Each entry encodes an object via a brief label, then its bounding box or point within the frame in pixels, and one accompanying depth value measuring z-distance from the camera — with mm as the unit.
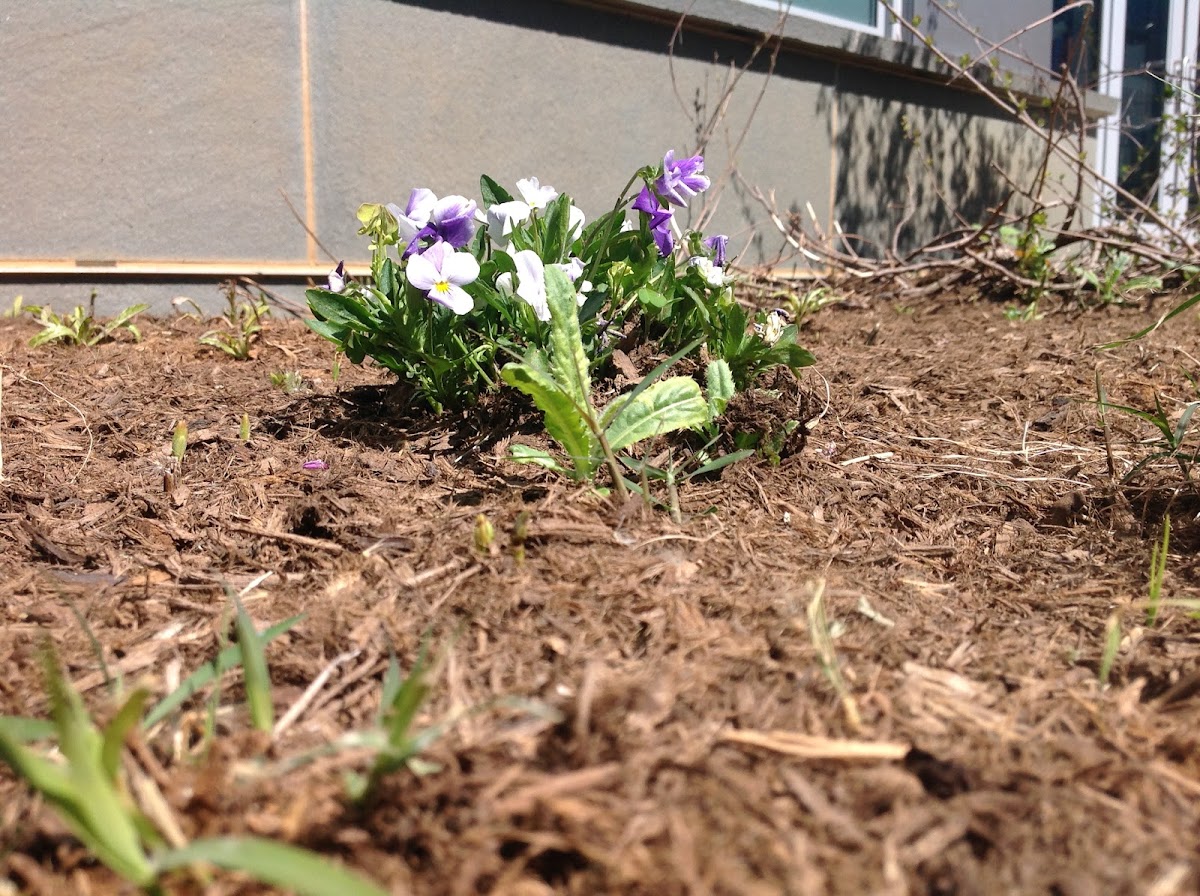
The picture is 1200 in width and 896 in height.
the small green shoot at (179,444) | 589
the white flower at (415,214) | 570
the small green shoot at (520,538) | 453
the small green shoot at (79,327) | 807
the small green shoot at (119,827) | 269
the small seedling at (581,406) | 499
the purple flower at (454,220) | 577
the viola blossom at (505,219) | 579
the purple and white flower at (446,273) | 547
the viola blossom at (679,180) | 595
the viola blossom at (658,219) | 607
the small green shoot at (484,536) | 458
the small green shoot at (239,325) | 805
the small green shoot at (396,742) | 317
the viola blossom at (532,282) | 551
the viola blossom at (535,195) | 595
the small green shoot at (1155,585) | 427
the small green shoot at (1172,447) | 518
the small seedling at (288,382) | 694
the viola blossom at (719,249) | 627
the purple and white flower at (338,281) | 631
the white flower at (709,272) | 611
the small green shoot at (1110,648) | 394
